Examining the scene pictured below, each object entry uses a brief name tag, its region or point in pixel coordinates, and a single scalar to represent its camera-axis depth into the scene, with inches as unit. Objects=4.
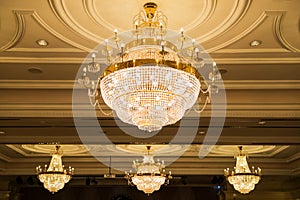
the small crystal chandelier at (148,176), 430.0
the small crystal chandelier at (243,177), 435.5
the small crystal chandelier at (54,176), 433.1
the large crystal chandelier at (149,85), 142.7
